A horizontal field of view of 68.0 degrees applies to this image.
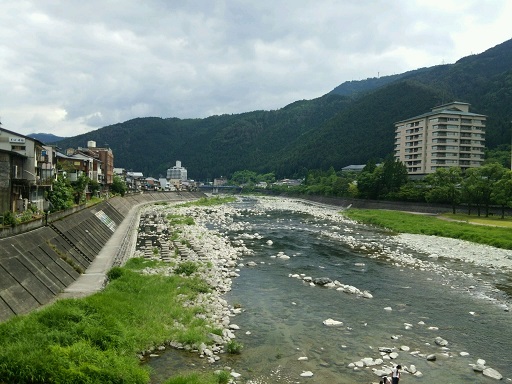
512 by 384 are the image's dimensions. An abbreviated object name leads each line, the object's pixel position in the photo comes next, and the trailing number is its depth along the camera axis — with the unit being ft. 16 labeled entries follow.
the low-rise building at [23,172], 107.55
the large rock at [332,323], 51.50
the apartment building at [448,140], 302.86
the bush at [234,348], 42.52
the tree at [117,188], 285.23
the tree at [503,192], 163.63
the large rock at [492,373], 38.50
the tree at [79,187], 167.12
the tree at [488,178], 175.83
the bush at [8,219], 70.31
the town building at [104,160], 265.13
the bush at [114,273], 65.67
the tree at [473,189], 177.17
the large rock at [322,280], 72.79
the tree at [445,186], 200.95
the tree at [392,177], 265.75
